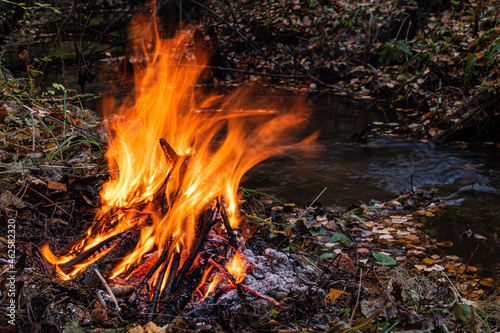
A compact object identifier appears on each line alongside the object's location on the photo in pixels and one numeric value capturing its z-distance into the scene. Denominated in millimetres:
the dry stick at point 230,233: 2791
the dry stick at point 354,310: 2252
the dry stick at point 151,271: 2353
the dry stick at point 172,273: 2367
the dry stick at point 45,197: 3146
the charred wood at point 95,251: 2534
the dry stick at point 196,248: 2449
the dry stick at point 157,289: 2269
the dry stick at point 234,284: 2465
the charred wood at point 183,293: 2305
